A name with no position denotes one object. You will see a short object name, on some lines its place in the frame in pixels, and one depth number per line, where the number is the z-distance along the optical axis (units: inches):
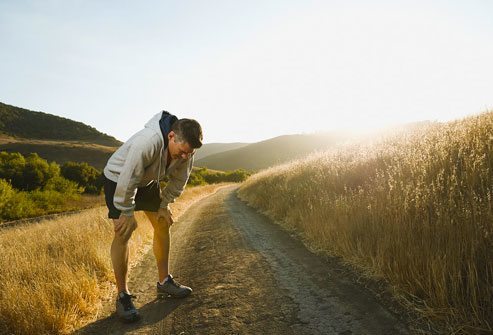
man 130.2
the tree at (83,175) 1526.5
